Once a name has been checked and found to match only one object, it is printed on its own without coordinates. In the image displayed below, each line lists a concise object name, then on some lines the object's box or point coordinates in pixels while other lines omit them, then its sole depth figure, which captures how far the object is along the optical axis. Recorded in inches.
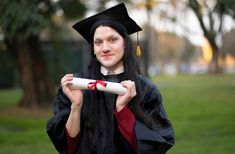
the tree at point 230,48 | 2275.6
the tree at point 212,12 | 434.1
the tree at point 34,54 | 471.2
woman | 102.3
